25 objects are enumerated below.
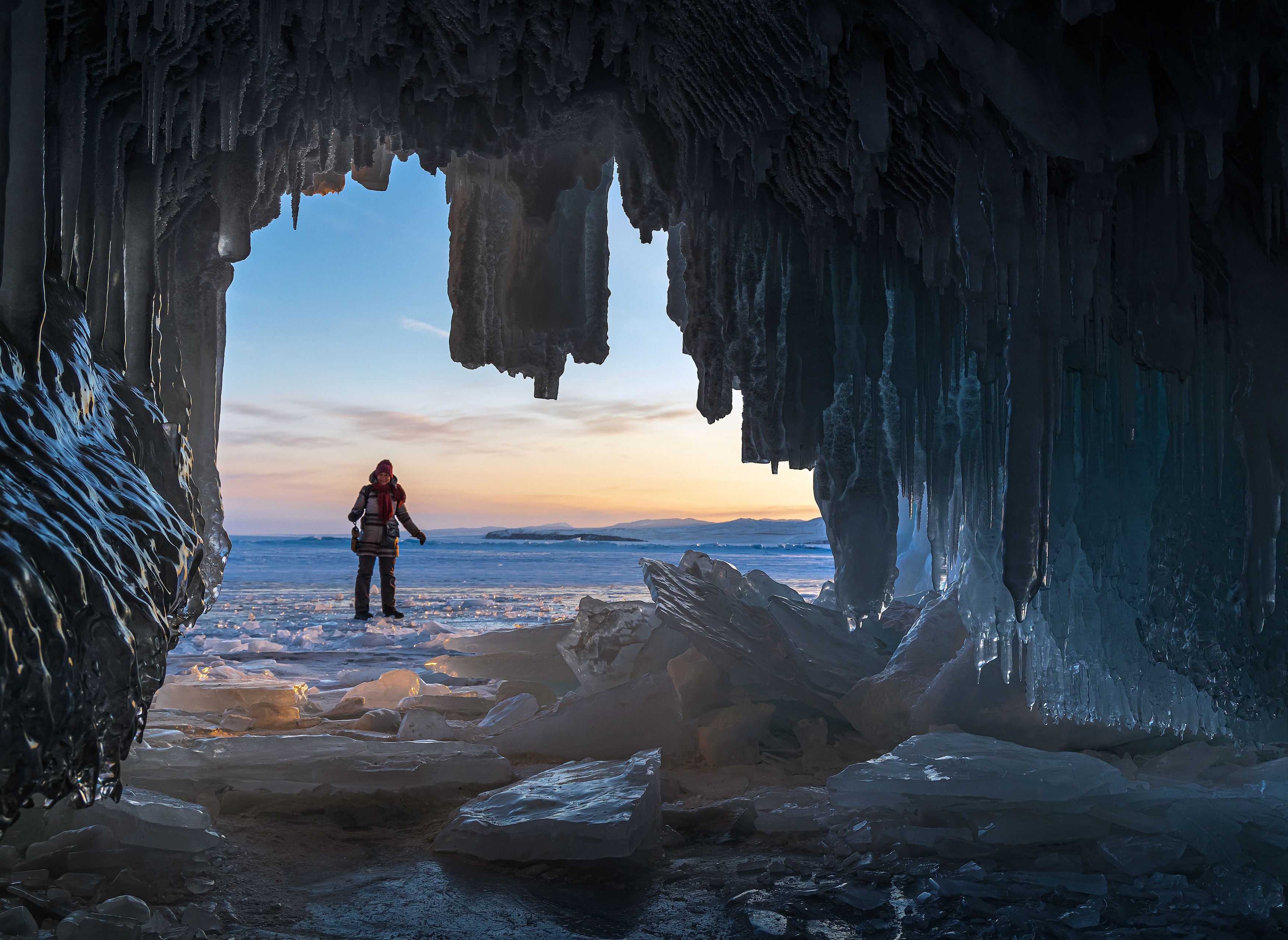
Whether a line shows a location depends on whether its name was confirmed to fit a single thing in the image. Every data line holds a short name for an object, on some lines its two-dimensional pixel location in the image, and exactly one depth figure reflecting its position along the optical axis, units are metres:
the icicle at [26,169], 2.49
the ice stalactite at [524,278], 5.80
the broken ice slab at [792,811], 2.93
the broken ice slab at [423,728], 3.97
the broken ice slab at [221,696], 4.50
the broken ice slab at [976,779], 2.96
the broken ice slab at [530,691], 4.99
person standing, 9.08
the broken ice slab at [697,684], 4.39
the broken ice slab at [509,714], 4.17
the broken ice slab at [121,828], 2.43
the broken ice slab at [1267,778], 3.10
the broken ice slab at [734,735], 3.90
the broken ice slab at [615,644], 4.80
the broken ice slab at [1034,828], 2.78
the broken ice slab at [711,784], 3.39
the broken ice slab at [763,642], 4.47
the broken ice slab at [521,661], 5.65
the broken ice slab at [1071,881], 2.41
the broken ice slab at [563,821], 2.58
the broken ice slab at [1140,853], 2.57
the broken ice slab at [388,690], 4.84
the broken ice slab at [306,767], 3.17
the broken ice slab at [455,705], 4.73
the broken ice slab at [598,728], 3.82
